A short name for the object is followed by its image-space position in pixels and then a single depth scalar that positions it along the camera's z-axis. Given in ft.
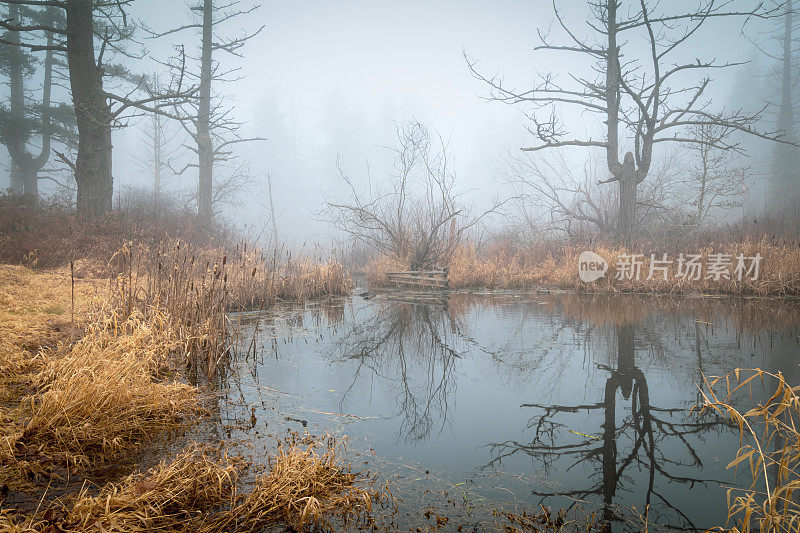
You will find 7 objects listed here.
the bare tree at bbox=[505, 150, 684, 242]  46.85
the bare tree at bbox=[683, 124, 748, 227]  46.84
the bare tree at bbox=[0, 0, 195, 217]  33.01
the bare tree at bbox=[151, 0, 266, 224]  52.90
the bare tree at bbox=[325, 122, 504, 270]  37.52
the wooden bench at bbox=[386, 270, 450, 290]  36.60
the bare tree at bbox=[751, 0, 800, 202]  91.40
